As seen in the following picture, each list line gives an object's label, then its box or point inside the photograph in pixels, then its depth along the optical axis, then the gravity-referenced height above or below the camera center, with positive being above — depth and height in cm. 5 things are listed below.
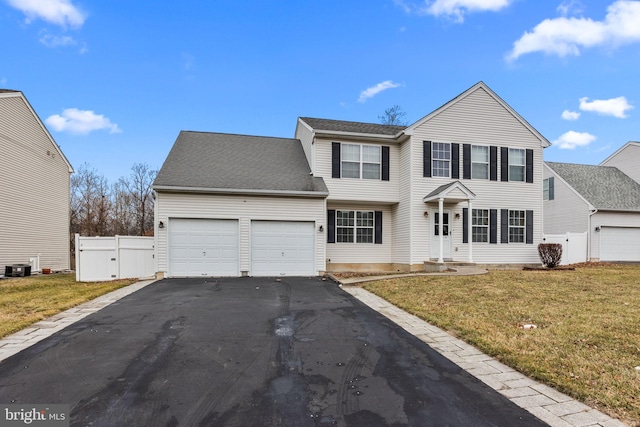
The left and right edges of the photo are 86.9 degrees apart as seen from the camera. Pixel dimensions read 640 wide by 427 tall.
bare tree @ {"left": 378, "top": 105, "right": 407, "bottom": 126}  3048 +937
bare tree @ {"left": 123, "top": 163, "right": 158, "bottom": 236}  3147 +258
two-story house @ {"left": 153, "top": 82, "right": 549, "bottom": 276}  1288 +101
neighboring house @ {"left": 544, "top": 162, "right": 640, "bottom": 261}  1870 +39
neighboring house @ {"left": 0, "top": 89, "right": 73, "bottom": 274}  1451 +139
